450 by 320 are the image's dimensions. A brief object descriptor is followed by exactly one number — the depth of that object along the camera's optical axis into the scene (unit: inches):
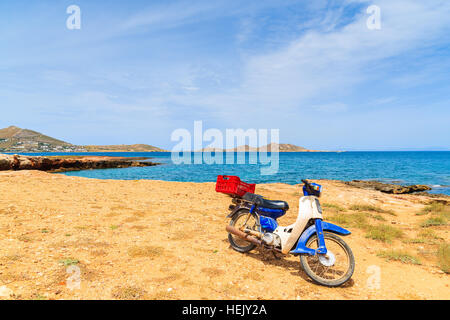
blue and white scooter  195.3
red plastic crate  255.4
